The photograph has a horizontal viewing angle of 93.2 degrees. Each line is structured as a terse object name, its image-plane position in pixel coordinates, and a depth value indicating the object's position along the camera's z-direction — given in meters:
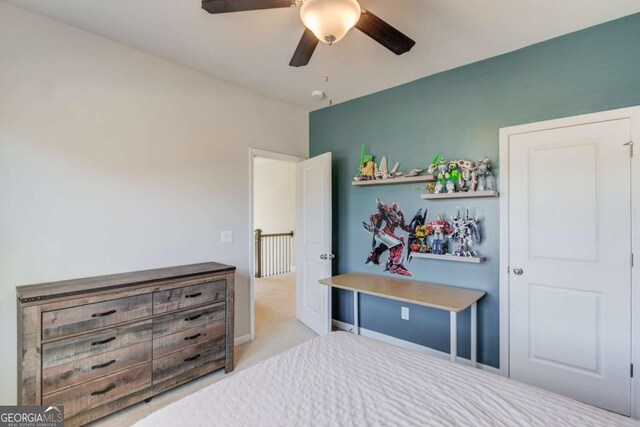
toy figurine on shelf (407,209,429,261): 2.92
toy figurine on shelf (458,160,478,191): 2.60
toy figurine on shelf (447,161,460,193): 2.69
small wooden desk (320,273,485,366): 2.30
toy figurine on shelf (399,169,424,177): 2.93
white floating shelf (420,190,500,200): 2.49
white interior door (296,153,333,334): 3.37
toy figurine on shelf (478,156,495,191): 2.56
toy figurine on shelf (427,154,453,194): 2.77
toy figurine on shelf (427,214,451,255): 2.79
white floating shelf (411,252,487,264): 2.55
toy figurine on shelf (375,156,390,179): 3.19
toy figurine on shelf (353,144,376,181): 3.32
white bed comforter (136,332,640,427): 1.05
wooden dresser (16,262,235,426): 1.78
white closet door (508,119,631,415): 2.08
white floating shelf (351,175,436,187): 2.84
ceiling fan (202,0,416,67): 1.34
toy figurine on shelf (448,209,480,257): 2.64
